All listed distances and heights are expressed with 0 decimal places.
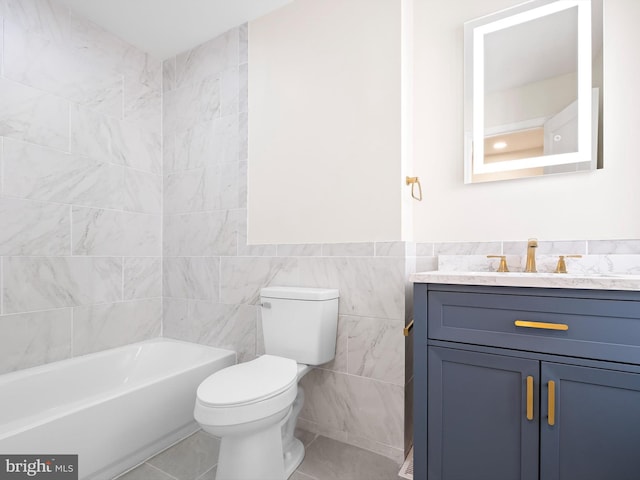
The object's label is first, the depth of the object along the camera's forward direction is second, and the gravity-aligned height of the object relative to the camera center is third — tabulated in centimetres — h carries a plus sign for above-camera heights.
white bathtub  129 -81
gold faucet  145 -9
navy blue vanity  98 -48
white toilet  124 -61
